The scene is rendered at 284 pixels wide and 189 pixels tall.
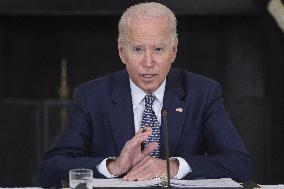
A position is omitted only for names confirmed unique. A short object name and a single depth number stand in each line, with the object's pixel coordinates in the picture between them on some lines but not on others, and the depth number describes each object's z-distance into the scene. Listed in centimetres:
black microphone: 401
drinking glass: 404
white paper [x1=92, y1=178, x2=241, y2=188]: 416
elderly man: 485
